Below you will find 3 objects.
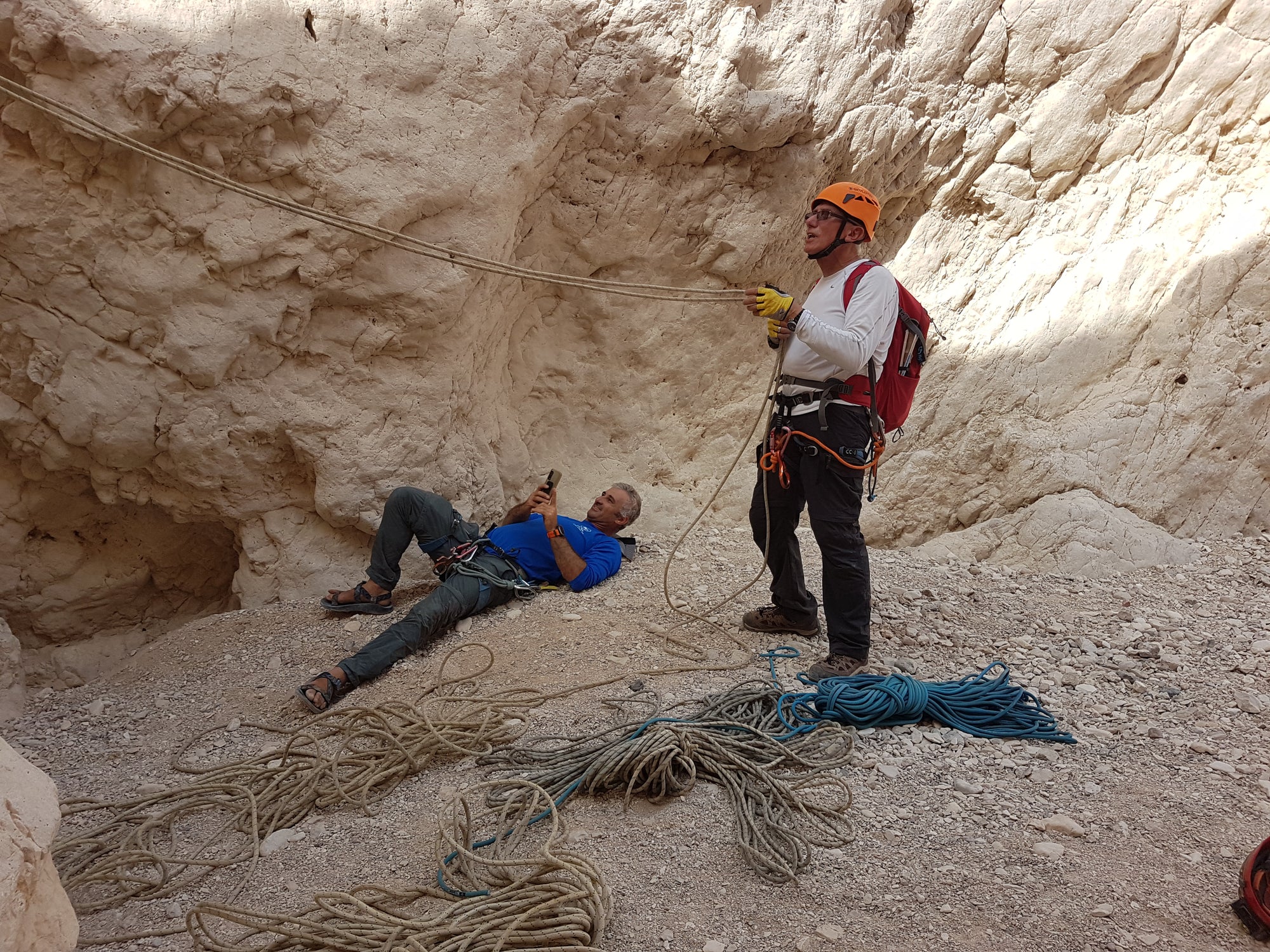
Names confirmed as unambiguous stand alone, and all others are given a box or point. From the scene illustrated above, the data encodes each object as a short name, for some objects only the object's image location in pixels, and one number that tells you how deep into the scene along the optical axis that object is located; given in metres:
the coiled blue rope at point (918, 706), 2.75
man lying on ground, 3.88
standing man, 3.04
